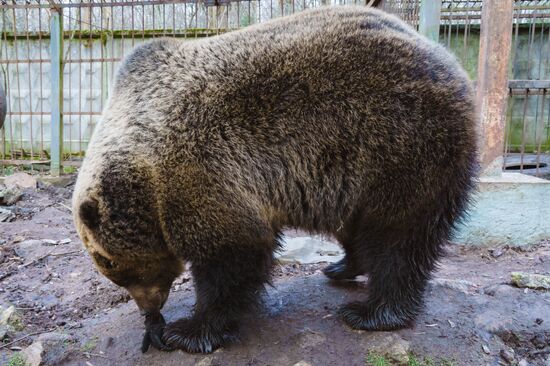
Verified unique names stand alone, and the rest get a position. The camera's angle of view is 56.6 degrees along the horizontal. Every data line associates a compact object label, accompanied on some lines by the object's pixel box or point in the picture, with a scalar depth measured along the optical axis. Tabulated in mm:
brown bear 2820
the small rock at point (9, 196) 6934
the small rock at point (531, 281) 3646
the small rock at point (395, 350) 2832
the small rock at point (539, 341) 3100
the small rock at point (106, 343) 3236
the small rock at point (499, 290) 3594
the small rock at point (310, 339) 2984
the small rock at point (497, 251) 4656
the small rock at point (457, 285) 3688
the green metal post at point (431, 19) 4801
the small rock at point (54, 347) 3188
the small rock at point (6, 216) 6217
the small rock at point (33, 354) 3146
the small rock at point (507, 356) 2936
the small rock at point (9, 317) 3643
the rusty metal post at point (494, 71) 4637
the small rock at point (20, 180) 8172
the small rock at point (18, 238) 5425
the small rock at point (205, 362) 2902
